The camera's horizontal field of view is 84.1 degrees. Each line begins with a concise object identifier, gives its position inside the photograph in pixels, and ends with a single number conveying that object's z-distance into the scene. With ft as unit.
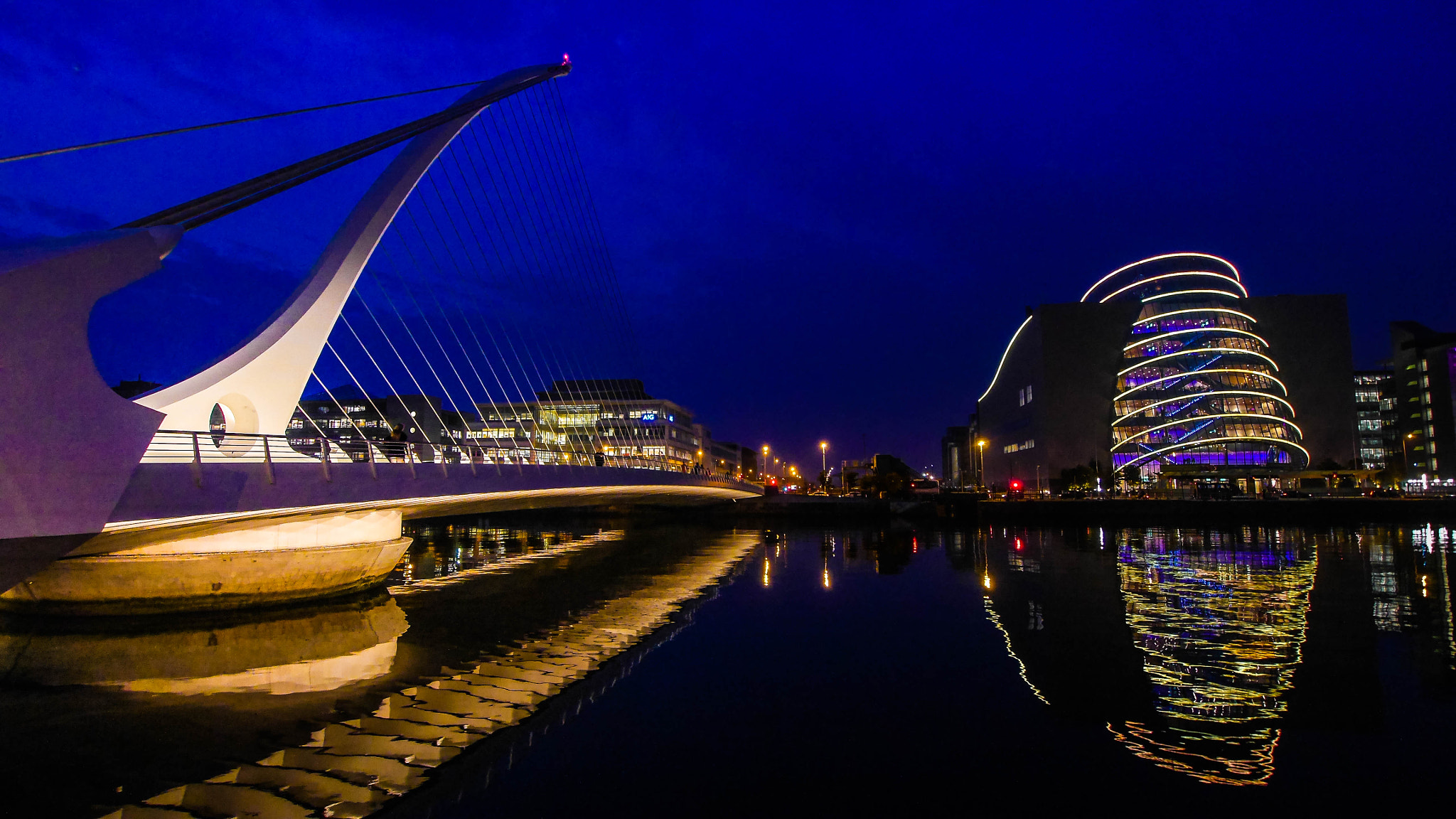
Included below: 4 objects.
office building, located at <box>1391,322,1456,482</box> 307.17
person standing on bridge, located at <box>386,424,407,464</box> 44.45
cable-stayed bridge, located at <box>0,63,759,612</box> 25.34
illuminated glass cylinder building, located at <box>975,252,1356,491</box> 239.09
